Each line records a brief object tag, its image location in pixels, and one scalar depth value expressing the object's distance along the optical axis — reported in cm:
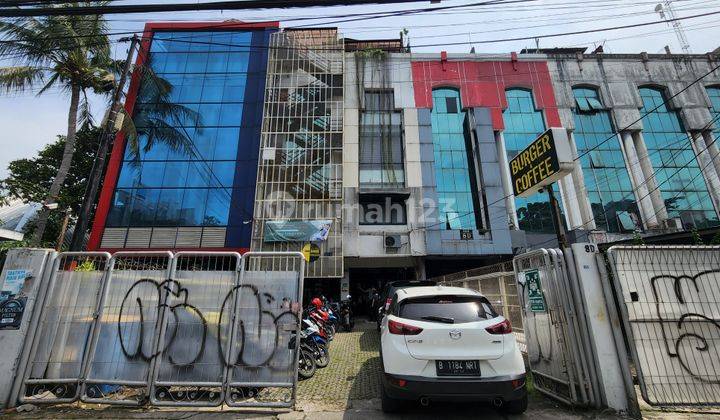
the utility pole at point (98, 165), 829
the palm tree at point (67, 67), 1162
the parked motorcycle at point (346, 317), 1372
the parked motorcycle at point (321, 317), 904
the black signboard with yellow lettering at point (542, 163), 636
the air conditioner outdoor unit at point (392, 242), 1980
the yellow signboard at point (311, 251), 1845
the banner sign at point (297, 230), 1877
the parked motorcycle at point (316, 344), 699
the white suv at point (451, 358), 360
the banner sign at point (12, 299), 471
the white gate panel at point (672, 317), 391
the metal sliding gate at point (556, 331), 420
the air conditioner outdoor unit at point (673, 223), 2075
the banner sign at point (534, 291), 489
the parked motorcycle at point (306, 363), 621
